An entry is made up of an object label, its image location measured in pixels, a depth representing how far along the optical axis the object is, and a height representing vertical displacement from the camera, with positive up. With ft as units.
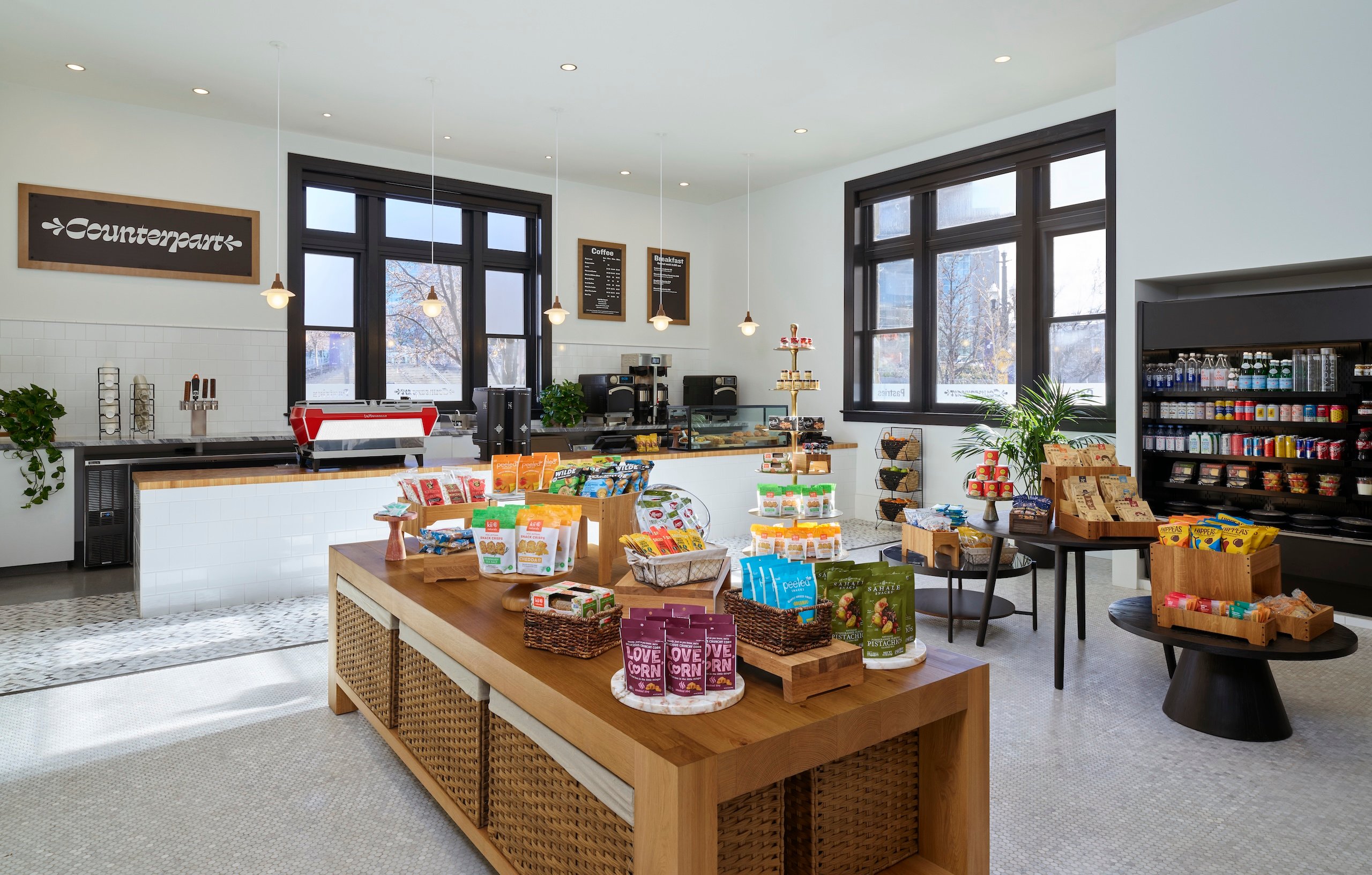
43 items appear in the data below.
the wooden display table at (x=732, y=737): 4.35 -1.87
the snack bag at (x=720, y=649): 5.09 -1.41
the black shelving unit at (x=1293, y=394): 14.29 +0.96
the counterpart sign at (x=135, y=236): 20.06 +5.25
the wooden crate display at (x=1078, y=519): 11.19 -1.28
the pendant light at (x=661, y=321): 25.17 +3.53
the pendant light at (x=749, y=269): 30.50 +6.30
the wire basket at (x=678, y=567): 6.32 -1.10
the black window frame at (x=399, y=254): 23.66 +5.88
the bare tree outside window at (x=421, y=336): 25.93 +3.23
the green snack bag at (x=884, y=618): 5.66 -1.34
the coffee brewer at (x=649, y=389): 27.99 +1.53
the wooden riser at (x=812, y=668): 5.06 -1.54
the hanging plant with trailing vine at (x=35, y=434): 17.66 -0.02
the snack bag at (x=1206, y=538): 9.86 -1.34
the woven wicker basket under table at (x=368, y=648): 8.66 -2.53
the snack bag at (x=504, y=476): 10.37 -0.57
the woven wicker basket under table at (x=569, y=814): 4.85 -2.57
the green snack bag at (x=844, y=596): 5.61 -1.17
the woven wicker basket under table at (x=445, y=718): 6.81 -2.70
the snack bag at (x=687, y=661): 5.06 -1.47
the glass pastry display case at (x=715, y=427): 22.56 +0.15
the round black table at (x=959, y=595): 13.41 -3.10
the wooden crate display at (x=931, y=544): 13.76 -1.99
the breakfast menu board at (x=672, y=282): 30.76 +5.91
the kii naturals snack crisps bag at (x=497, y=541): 7.91 -1.09
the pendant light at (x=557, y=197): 21.72 +8.39
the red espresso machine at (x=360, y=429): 16.39 +0.08
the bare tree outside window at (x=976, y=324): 23.16 +3.24
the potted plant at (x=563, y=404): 24.76 +0.88
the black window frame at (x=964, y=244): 20.66 +5.63
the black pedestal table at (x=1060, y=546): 10.97 -1.59
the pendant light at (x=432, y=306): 20.48 +3.29
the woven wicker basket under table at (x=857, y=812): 5.33 -2.64
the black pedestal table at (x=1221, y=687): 9.41 -3.24
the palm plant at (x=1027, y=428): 18.80 +0.09
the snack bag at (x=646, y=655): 5.09 -1.44
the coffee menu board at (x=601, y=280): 28.94 +5.63
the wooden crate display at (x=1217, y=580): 9.32 -1.87
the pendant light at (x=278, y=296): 18.07 +3.13
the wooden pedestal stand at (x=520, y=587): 7.32 -1.54
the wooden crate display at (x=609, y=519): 8.20 -0.92
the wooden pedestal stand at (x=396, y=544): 9.44 -1.33
